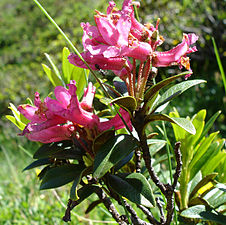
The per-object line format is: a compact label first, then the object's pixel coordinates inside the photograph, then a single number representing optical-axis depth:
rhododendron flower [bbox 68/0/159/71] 0.15
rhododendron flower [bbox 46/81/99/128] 0.16
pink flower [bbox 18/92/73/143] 0.16
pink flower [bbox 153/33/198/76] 0.16
